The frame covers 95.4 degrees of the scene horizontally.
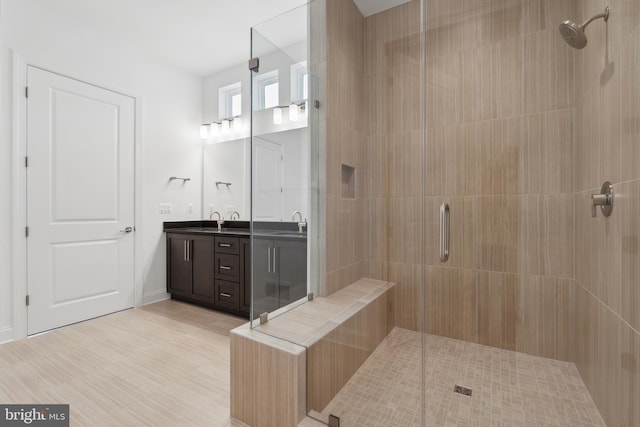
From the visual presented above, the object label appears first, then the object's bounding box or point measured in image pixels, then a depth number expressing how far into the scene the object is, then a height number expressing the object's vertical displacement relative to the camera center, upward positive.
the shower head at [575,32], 1.14 +0.75
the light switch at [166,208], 3.46 +0.06
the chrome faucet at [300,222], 1.85 -0.06
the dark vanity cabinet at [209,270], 2.84 -0.61
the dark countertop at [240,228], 1.86 -0.14
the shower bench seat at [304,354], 1.30 -0.67
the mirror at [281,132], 1.84 +0.52
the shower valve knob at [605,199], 1.11 +0.05
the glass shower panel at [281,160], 1.83 +0.35
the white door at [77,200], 2.48 +0.13
